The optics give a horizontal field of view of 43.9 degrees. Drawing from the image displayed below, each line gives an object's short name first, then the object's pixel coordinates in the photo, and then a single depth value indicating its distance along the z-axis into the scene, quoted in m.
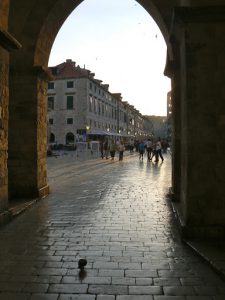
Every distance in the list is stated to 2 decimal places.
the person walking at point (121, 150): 19.63
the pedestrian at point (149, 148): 19.73
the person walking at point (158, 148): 17.52
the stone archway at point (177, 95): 4.08
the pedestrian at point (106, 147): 21.60
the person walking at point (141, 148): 20.97
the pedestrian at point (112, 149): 20.61
